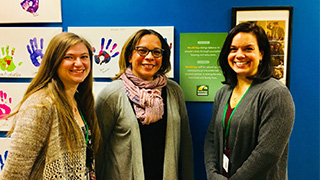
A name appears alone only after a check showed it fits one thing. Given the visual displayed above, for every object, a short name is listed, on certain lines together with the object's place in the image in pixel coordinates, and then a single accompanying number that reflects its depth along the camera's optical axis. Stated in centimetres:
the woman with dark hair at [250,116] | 116
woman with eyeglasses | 140
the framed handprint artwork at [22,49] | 179
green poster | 173
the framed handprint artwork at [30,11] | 177
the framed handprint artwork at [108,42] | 174
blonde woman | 98
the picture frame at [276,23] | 167
